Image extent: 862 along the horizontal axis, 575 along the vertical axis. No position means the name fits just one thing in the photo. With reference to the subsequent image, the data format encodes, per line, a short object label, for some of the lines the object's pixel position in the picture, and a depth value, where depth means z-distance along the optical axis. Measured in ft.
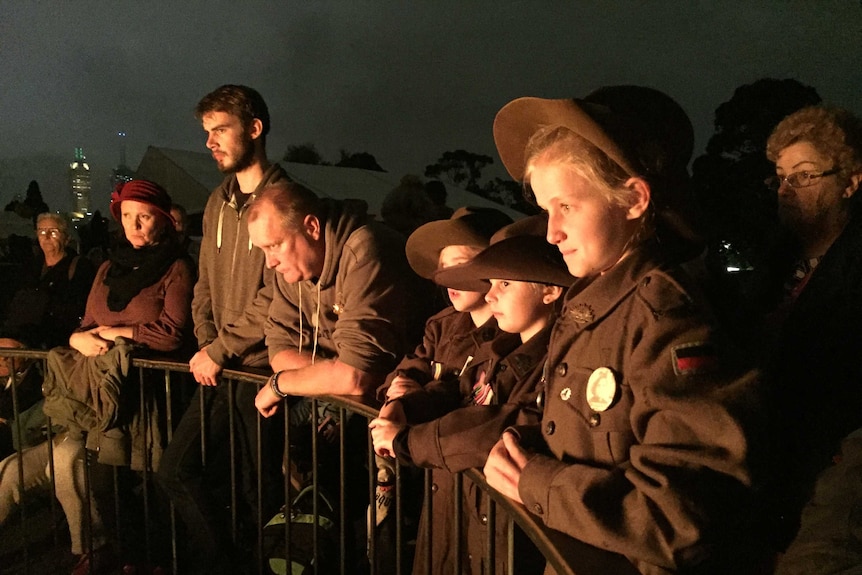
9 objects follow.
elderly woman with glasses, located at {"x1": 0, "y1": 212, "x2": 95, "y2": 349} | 17.26
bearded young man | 11.38
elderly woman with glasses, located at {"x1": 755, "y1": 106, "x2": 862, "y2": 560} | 5.55
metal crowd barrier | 4.06
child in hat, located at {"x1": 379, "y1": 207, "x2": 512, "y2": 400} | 7.98
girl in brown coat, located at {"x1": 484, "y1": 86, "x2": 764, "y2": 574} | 3.83
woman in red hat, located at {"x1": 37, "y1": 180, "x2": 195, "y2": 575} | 12.50
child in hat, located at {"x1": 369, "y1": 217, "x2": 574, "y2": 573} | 6.09
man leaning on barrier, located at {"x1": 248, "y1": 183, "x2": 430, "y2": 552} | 9.03
